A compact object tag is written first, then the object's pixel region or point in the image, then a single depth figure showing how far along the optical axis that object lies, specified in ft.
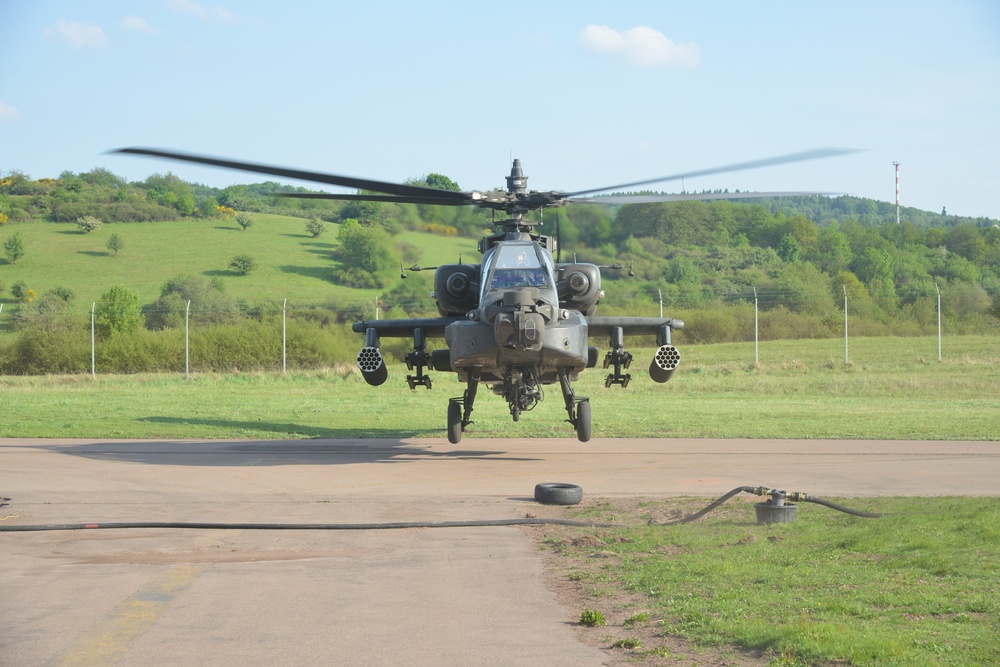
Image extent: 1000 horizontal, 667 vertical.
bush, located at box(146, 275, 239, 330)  144.87
